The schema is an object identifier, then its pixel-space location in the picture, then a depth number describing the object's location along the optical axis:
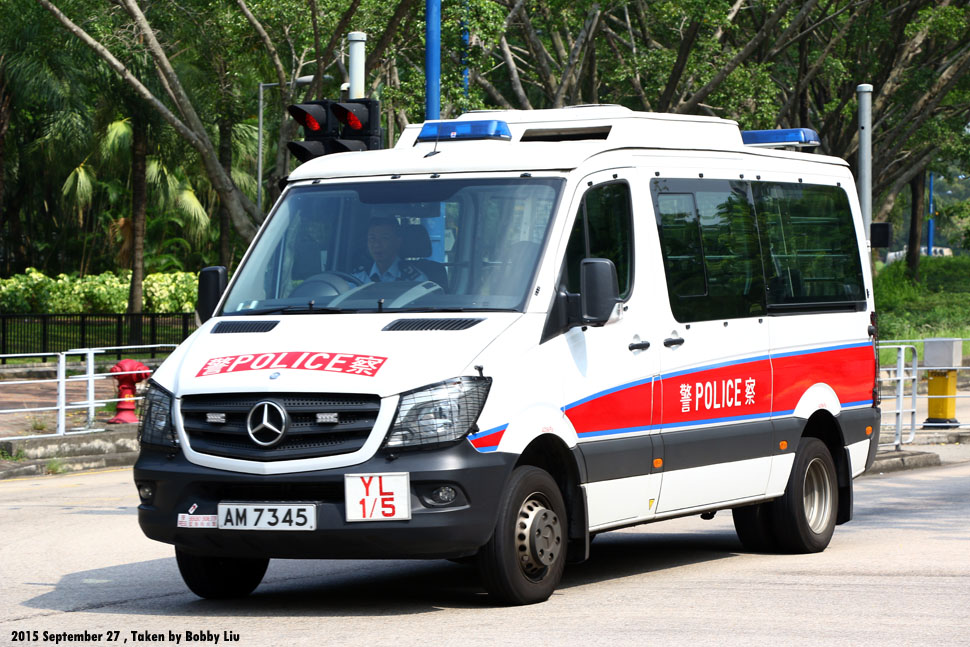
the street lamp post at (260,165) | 51.32
